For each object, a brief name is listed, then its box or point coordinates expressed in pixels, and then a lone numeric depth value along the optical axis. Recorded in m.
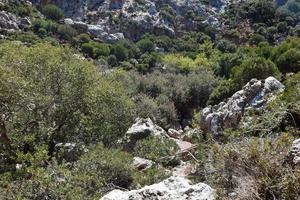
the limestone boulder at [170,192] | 5.70
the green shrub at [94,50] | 54.50
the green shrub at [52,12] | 63.31
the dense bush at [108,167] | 12.28
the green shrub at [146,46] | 60.56
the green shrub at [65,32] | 57.48
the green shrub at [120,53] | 55.69
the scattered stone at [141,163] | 14.35
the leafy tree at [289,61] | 26.83
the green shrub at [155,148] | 15.62
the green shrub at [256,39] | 59.24
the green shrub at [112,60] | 52.84
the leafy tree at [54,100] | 14.33
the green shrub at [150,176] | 11.71
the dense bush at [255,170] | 5.26
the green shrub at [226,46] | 58.26
